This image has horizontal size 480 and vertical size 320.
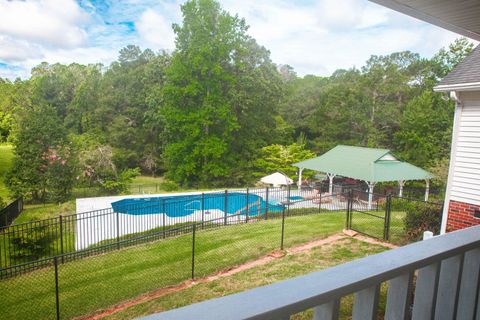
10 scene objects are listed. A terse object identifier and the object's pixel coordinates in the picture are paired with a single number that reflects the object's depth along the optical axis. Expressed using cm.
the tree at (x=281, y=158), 2319
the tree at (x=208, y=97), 2372
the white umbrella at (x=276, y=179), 1691
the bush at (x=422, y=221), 816
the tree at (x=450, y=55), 1792
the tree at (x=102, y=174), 2033
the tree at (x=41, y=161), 1786
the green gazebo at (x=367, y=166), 1584
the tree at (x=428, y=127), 1903
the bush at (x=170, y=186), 2272
